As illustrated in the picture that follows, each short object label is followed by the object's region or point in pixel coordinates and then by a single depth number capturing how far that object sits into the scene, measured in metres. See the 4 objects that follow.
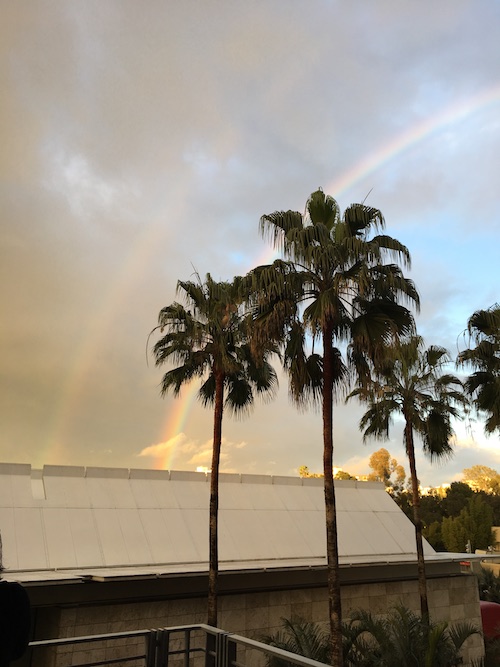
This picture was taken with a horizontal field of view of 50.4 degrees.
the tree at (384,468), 96.69
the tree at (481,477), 99.69
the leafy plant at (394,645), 12.70
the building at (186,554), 13.33
